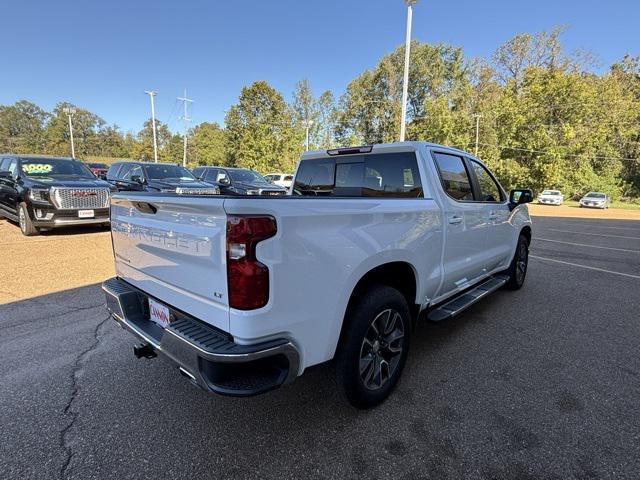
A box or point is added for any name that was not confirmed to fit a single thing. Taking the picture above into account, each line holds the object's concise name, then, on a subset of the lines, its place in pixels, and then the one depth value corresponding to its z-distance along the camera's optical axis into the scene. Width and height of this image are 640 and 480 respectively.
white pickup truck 1.75
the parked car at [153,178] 10.80
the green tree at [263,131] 39.06
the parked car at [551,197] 31.19
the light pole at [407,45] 14.98
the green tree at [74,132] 87.44
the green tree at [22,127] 90.38
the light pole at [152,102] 38.76
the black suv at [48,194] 7.87
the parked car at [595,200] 29.69
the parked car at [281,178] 24.57
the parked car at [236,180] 13.77
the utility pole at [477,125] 33.96
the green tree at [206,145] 63.75
